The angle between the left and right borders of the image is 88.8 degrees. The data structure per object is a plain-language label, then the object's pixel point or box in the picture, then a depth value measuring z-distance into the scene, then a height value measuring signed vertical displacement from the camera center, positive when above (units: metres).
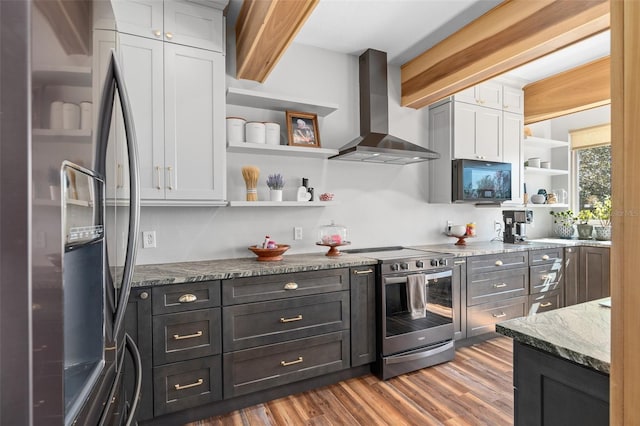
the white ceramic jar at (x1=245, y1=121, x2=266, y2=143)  2.65 +0.65
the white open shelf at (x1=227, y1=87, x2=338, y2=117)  2.55 +0.91
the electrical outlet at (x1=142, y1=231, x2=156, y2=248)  2.47 -0.20
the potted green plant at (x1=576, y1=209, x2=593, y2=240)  4.41 -0.20
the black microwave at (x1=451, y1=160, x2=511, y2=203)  3.43 +0.33
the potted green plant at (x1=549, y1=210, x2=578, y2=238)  4.58 -0.16
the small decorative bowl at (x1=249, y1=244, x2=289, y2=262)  2.60 -0.33
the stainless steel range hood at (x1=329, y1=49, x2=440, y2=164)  3.03 +0.93
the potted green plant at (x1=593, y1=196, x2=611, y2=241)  4.26 -0.11
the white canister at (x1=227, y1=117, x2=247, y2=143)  2.58 +0.66
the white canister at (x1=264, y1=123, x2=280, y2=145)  2.72 +0.66
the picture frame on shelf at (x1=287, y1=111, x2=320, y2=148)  2.86 +0.74
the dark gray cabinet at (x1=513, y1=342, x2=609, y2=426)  0.88 -0.53
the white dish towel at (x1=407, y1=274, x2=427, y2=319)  2.70 -0.70
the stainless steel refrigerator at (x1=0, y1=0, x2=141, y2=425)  0.43 +0.00
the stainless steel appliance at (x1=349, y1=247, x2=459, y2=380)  2.61 -0.87
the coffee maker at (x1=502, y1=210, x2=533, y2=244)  3.88 -0.16
